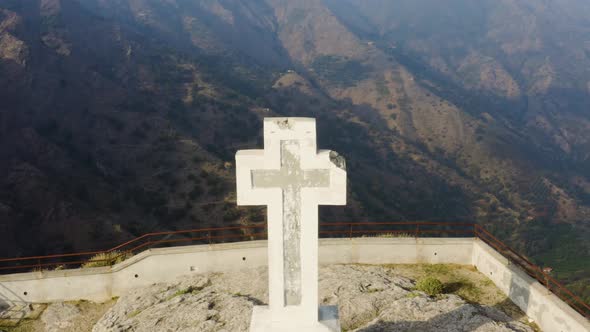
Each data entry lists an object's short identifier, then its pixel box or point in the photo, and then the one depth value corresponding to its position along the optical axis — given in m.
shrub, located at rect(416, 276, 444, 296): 11.70
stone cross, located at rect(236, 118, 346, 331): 6.57
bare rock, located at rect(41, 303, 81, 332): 12.04
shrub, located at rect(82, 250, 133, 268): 14.22
